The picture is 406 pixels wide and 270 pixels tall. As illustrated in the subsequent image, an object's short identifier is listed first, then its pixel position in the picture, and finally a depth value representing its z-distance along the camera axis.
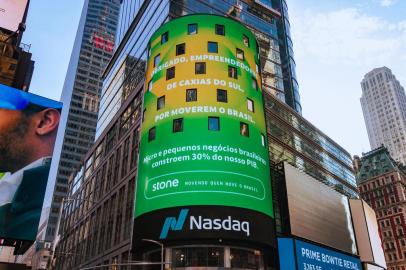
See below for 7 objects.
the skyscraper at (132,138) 61.81
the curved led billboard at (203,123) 43.19
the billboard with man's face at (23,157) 34.69
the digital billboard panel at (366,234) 68.88
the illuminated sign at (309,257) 49.22
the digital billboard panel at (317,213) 56.49
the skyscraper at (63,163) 170.88
